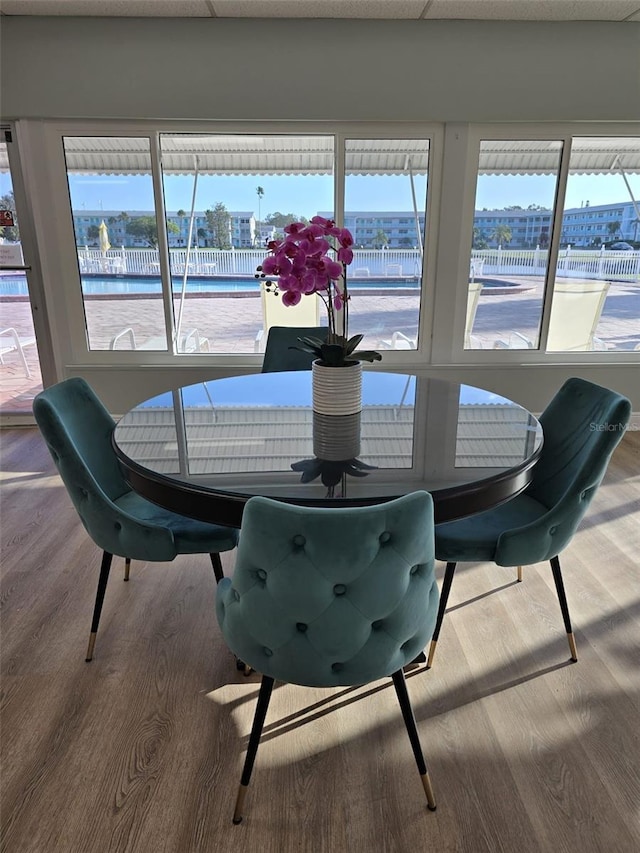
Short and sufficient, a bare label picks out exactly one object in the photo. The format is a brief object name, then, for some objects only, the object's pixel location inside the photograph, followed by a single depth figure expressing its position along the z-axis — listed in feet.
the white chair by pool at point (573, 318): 13.53
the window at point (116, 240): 12.28
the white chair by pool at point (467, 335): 13.30
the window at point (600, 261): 12.70
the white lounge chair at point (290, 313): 13.33
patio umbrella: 12.78
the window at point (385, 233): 12.40
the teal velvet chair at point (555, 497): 5.49
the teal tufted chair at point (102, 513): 5.52
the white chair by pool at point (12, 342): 13.69
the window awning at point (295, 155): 12.25
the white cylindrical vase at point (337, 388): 6.35
